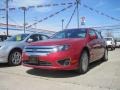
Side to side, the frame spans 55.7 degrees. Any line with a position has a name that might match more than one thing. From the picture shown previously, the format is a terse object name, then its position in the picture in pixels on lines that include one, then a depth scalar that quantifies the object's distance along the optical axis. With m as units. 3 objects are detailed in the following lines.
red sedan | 3.14
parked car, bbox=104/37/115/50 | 10.90
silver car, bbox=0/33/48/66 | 4.23
